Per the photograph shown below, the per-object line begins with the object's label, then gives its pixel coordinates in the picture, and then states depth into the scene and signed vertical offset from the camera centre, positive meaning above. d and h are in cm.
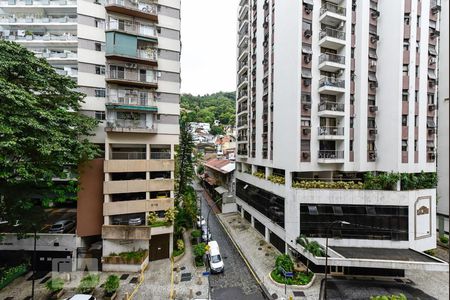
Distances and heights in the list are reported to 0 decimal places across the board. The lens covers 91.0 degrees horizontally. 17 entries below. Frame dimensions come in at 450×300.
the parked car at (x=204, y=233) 2780 -1104
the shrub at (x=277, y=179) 2386 -319
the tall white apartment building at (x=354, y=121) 2069 +307
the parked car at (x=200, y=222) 3017 -1040
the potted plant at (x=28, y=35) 2786 +1423
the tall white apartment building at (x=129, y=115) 2145 +351
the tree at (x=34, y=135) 1557 +102
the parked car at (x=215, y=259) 2089 -1072
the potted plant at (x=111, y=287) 1718 -1081
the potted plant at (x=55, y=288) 1748 -1116
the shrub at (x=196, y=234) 2694 -1039
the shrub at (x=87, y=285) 1811 -1130
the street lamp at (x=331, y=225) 2075 -705
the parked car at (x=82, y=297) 1612 -1089
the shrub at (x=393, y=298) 1312 -878
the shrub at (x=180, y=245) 2431 -1054
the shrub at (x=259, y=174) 2852 -322
